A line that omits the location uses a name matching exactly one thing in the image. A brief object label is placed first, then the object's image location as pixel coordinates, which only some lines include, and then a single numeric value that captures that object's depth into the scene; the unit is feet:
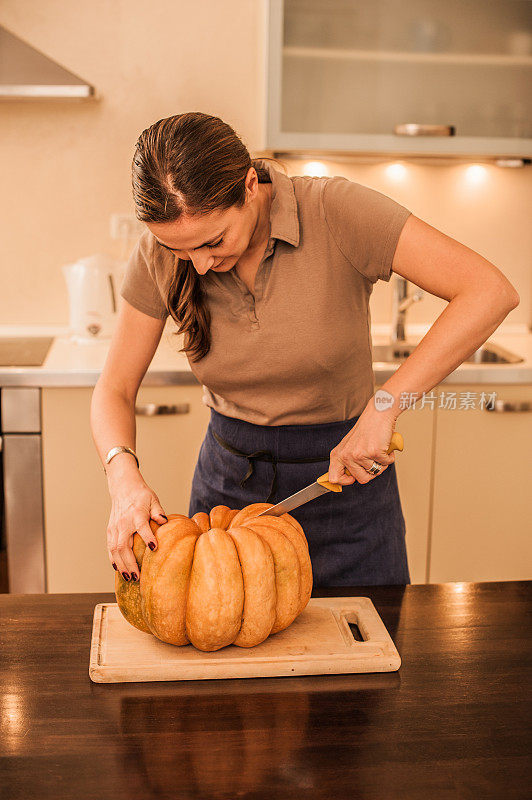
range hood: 7.30
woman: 3.46
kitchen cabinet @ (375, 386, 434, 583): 7.32
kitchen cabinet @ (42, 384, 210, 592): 7.07
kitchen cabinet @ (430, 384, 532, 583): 7.35
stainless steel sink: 8.38
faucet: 8.45
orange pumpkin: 2.88
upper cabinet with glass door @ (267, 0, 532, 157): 7.56
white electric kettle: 8.09
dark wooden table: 2.37
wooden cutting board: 2.92
